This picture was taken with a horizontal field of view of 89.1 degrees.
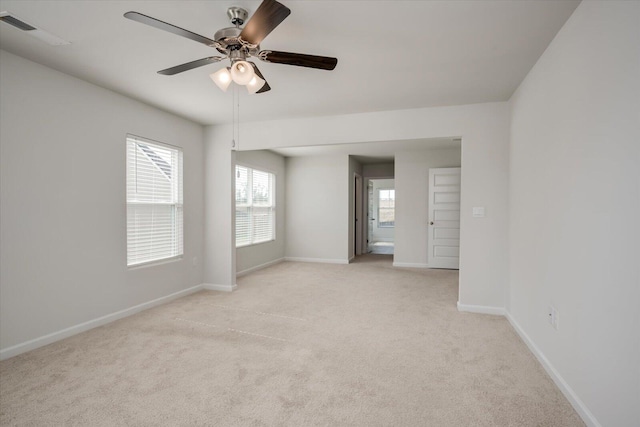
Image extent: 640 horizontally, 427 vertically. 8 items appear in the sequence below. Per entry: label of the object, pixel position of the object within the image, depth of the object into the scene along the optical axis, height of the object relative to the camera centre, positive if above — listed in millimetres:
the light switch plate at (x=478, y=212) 3840 -25
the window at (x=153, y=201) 3766 +73
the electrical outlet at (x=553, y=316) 2275 -765
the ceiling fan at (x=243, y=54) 1858 +1015
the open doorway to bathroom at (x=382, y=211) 11484 -67
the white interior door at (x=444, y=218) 6535 -167
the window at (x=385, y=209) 11602 +5
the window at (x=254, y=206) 5930 +39
